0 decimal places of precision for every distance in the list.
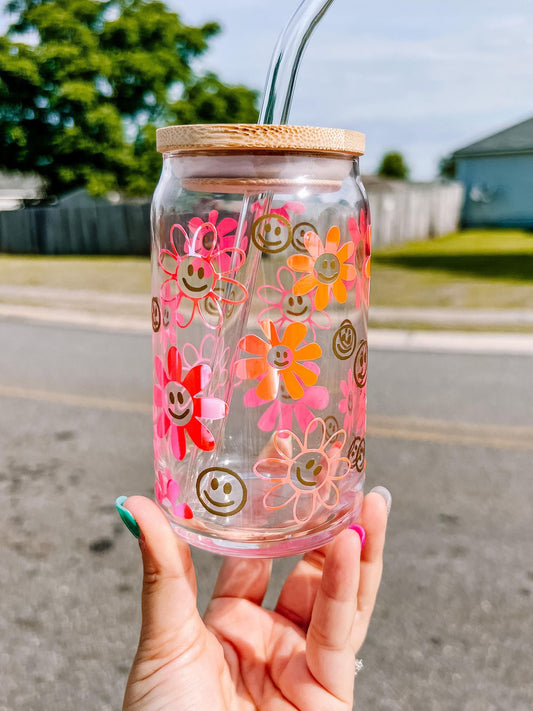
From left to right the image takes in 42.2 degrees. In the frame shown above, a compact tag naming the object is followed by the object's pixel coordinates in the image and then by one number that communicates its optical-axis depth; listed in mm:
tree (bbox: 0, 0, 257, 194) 22656
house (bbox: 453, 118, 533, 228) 29812
